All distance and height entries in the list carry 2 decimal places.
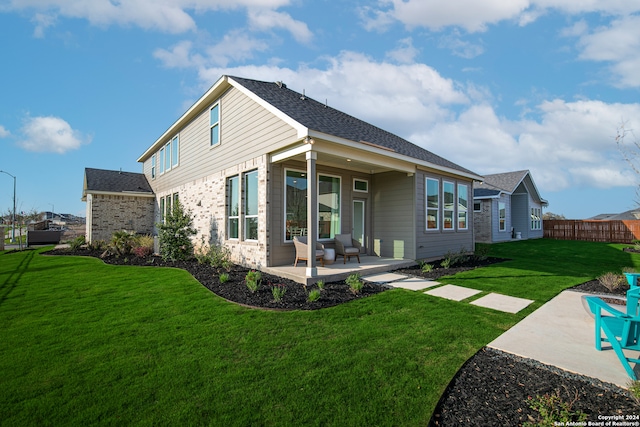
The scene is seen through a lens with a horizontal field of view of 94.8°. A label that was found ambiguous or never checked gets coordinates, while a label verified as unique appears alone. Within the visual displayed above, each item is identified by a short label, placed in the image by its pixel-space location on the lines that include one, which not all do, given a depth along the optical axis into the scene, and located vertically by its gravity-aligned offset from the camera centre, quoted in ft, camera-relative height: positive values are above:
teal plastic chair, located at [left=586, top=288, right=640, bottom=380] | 9.58 -3.76
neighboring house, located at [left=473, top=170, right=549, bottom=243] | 63.26 +2.89
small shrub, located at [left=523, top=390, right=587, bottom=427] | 7.50 -5.18
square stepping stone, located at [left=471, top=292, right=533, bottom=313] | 17.21 -5.13
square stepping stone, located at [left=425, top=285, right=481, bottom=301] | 19.68 -5.06
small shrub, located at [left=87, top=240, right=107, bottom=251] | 49.08 -4.05
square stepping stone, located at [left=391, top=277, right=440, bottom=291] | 21.98 -4.96
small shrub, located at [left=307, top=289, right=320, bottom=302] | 18.02 -4.62
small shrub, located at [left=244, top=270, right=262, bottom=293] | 19.99 -4.20
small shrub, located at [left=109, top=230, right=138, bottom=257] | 41.30 -3.20
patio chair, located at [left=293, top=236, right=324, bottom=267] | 25.45 -2.59
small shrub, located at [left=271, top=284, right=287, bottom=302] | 17.87 -4.52
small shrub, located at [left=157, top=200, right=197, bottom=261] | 35.19 -1.63
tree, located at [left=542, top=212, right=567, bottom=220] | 112.99 +1.58
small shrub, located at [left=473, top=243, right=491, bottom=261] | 35.42 -4.07
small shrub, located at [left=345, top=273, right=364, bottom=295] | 19.96 -4.41
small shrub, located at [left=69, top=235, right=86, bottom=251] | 48.49 -3.62
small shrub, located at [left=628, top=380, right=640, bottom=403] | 7.85 -4.64
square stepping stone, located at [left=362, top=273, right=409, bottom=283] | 24.04 -4.85
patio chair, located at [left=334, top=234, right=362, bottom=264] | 29.43 -2.68
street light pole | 65.16 +6.26
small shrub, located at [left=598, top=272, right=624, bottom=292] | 21.44 -4.55
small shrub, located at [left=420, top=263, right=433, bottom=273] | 27.27 -4.51
